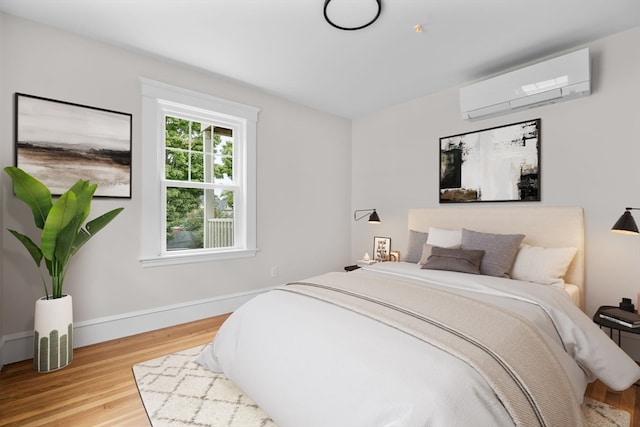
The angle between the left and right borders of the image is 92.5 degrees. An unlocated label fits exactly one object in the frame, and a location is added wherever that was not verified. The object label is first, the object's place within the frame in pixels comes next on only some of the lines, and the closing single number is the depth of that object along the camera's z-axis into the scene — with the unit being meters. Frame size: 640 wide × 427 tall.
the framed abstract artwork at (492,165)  2.90
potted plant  2.03
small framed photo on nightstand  3.88
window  2.87
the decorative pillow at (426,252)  2.91
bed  1.11
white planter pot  2.11
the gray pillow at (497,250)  2.50
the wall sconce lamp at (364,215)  3.83
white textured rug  1.64
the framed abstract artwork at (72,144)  2.30
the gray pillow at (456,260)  2.53
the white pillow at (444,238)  2.96
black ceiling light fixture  2.07
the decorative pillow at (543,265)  2.40
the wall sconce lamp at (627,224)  2.09
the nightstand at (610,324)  1.95
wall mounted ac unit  2.47
